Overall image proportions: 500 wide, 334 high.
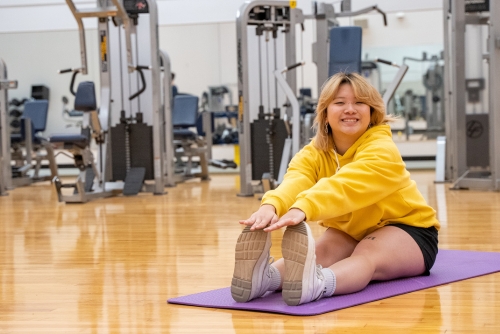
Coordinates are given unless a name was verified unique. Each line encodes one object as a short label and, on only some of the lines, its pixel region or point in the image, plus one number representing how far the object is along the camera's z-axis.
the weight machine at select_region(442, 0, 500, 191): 6.41
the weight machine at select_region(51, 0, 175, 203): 6.55
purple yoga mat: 2.19
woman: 2.21
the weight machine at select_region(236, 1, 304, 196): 6.39
